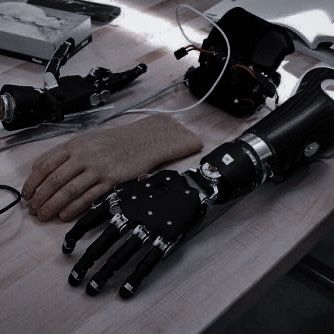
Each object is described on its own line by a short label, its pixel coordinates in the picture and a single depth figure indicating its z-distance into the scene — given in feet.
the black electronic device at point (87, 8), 3.44
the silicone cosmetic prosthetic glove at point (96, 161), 2.16
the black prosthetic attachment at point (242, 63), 2.71
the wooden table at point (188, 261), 1.82
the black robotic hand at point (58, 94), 2.49
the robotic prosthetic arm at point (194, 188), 1.90
